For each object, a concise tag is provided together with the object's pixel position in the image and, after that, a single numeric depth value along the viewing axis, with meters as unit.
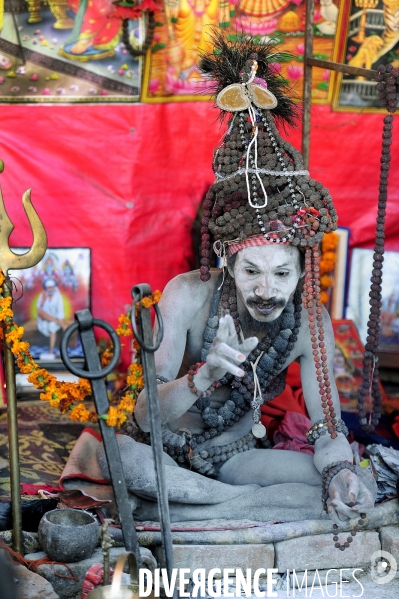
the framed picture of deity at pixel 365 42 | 5.36
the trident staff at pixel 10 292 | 3.37
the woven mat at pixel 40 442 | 4.41
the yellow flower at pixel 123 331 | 3.09
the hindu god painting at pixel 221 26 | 5.38
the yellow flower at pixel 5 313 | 3.34
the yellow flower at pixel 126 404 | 3.04
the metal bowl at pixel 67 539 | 3.32
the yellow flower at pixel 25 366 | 3.37
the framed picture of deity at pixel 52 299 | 5.68
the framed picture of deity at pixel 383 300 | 5.81
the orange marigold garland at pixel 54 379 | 3.27
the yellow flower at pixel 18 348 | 3.38
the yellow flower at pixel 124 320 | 3.07
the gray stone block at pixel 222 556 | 3.60
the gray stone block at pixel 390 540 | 3.79
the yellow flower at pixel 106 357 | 3.29
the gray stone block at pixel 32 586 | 2.95
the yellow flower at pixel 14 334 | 3.38
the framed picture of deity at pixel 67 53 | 5.19
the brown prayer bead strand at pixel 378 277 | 3.94
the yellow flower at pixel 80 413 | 3.23
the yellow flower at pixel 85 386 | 3.24
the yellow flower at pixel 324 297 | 5.82
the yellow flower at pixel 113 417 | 2.90
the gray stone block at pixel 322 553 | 3.72
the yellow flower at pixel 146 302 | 2.92
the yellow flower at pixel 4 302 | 3.34
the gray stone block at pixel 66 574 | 3.34
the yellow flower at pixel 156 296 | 2.99
